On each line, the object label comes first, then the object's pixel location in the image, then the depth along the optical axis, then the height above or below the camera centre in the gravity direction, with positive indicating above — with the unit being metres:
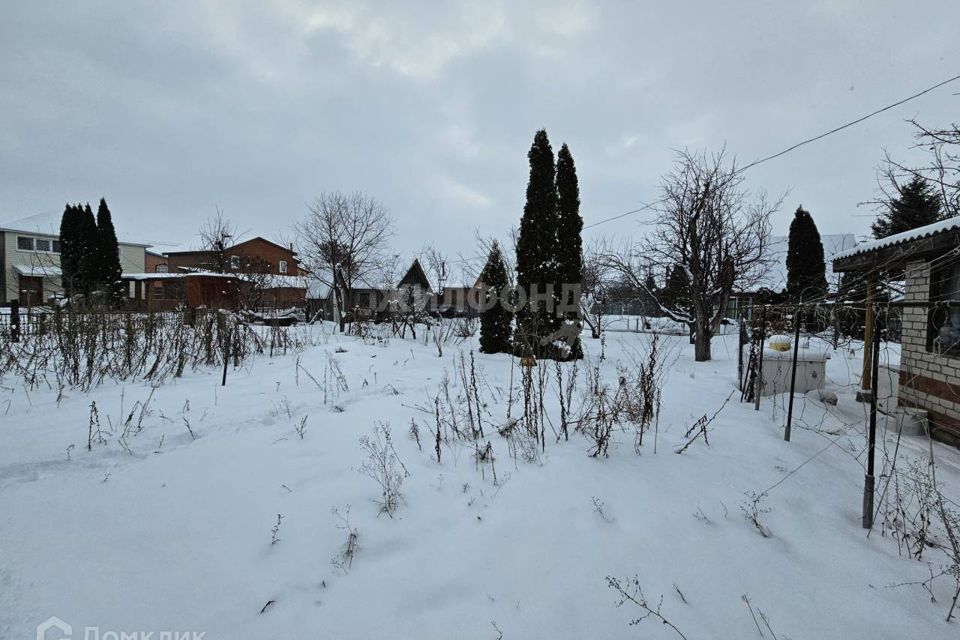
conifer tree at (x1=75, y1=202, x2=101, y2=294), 21.30 +2.80
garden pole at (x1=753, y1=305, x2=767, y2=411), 5.39 -0.70
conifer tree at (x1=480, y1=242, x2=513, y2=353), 10.34 -0.06
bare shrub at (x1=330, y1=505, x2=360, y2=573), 2.11 -1.36
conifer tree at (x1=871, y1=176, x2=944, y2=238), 10.42 +3.17
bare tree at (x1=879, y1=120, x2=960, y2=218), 7.12 +3.24
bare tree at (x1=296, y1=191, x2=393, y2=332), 18.77 +3.06
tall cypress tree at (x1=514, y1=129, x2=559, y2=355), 9.84 +1.95
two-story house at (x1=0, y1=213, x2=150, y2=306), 22.63 +3.20
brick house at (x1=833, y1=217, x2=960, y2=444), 4.89 -0.14
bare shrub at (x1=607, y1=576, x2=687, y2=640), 1.86 -1.43
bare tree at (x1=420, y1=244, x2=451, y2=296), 23.23 +2.50
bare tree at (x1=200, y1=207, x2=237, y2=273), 16.09 +2.47
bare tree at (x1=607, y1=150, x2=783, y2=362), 9.81 +1.86
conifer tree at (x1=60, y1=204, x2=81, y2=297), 21.98 +3.74
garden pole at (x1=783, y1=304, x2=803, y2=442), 4.25 -0.97
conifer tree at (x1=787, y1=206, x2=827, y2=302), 18.62 +3.17
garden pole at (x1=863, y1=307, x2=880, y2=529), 2.68 -0.96
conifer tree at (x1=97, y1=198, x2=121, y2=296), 22.47 +3.02
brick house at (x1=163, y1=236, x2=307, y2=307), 12.68 +1.81
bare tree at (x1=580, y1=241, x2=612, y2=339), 15.19 +0.96
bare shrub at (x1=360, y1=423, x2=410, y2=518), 2.60 -1.24
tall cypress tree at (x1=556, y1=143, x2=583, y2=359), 9.80 +1.89
